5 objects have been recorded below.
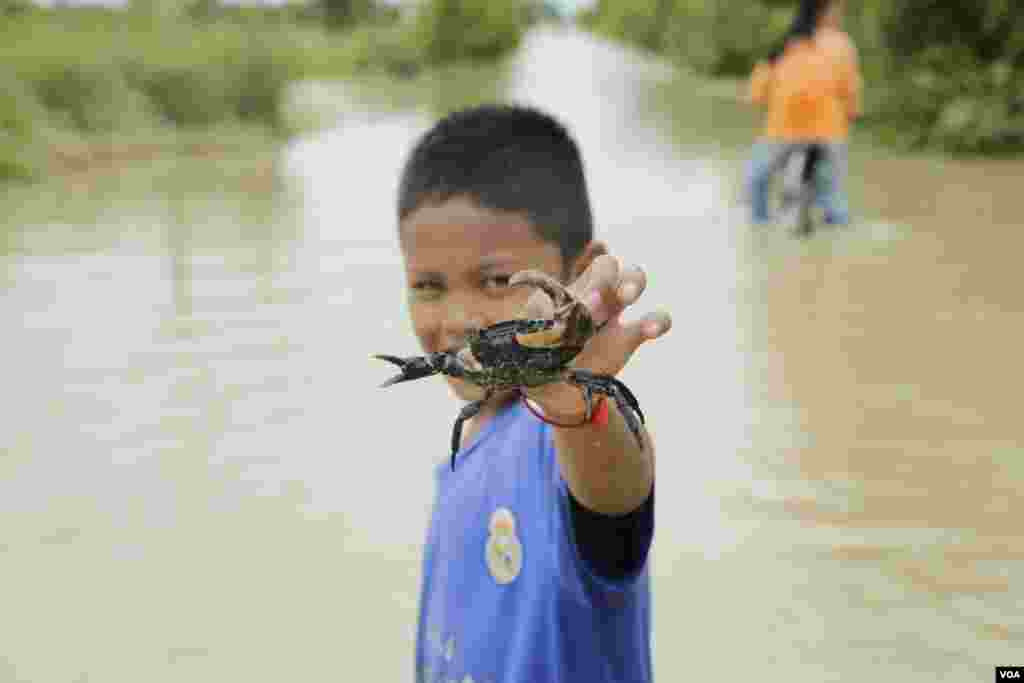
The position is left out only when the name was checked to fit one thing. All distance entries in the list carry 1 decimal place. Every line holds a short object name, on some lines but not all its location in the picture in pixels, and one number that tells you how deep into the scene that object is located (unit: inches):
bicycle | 363.9
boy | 57.7
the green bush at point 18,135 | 475.5
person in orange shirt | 363.6
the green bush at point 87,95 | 568.1
